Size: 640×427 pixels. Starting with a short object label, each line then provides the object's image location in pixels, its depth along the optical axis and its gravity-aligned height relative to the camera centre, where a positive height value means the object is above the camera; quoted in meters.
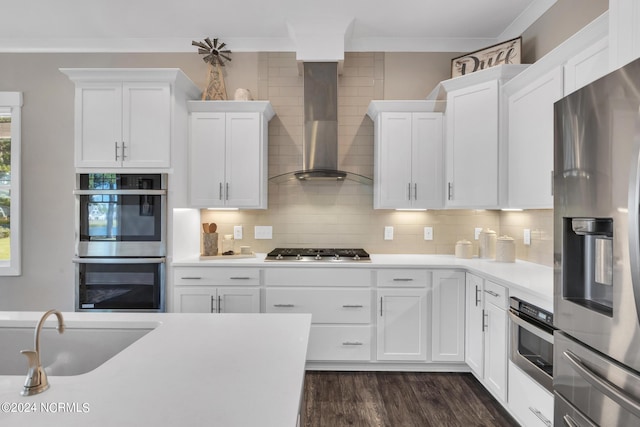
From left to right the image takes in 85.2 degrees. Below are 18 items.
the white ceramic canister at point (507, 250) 2.88 -0.26
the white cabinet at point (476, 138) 2.69 +0.64
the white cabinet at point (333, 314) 2.82 -0.79
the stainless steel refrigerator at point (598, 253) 0.99 -0.11
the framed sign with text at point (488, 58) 2.80 +1.37
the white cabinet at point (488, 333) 2.20 -0.80
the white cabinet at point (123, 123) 2.76 +0.74
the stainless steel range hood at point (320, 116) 3.18 +0.93
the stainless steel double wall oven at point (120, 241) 2.74 -0.19
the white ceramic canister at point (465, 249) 3.13 -0.29
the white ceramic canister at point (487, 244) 3.12 -0.23
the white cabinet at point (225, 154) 3.05 +0.56
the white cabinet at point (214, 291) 2.81 -0.60
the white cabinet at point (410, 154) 3.07 +0.56
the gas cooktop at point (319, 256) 2.89 -0.33
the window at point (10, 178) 3.30 +0.37
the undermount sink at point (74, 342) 1.33 -0.48
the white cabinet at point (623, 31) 1.28 +0.72
